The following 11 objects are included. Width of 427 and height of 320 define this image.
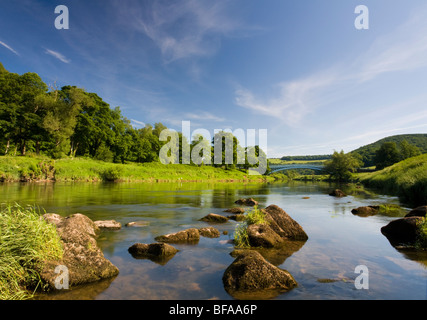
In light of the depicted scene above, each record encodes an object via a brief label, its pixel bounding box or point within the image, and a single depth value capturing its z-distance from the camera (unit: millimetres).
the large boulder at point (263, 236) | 9945
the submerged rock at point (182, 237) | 10367
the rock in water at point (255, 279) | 6020
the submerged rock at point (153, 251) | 8355
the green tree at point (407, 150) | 90562
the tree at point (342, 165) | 93562
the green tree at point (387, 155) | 92375
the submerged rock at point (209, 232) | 11367
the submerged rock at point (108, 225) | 12391
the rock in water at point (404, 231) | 10297
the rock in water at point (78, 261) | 6078
